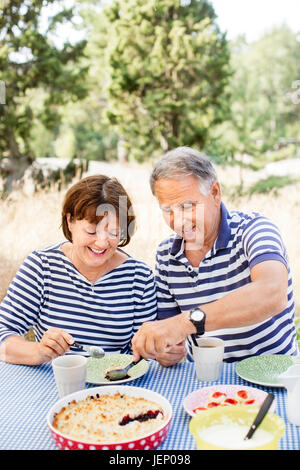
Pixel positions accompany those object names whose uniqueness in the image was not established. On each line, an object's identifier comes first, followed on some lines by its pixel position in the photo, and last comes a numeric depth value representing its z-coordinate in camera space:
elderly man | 1.63
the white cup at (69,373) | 1.36
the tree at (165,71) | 10.21
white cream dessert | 1.00
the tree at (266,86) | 17.34
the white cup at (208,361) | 1.47
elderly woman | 1.86
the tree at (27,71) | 8.06
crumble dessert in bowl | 1.07
